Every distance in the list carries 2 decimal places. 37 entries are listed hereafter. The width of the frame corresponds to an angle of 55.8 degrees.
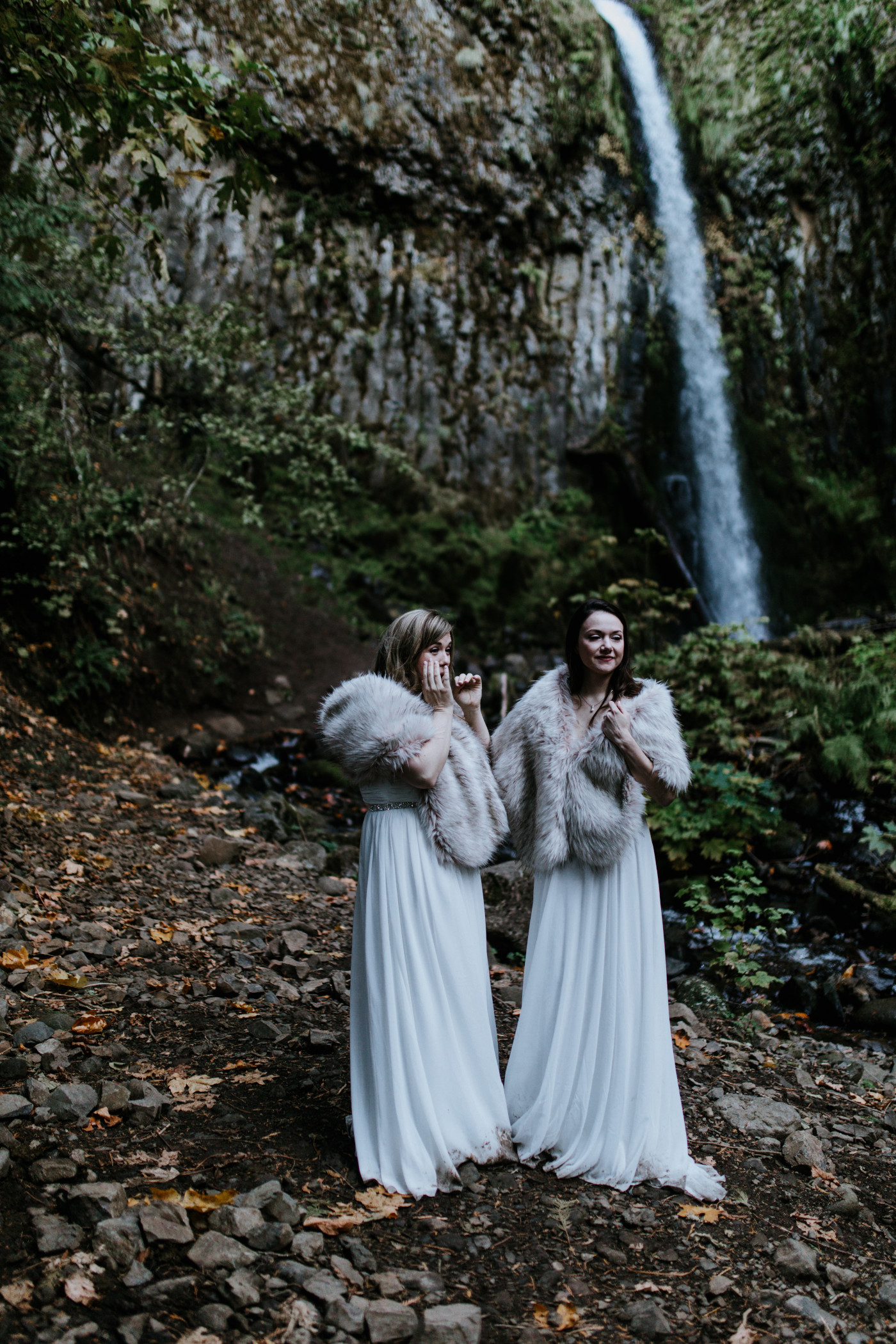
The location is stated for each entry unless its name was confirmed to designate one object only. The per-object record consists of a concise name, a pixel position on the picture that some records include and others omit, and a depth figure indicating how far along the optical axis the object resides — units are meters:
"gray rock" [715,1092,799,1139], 3.75
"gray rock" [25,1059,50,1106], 3.13
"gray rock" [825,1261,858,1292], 2.67
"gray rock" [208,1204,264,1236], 2.56
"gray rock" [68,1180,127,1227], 2.49
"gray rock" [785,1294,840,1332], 2.46
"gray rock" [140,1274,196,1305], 2.26
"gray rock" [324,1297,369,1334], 2.27
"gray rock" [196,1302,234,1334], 2.19
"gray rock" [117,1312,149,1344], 2.07
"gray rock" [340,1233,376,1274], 2.52
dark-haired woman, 3.16
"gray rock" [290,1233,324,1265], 2.52
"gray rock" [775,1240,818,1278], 2.68
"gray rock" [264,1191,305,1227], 2.66
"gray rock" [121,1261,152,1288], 2.29
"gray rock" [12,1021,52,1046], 3.60
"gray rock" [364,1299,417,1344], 2.24
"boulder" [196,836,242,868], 6.71
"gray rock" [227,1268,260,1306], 2.30
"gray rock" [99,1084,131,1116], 3.18
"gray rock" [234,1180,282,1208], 2.69
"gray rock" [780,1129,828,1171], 3.44
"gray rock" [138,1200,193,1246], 2.46
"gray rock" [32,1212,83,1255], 2.35
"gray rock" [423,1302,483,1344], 2.24
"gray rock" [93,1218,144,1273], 2.36
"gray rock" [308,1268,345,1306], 2.35
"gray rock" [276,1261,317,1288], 2.42
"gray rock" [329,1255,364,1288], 2.45
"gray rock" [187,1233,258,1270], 2.42
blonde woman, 2.96
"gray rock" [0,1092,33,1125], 3.02
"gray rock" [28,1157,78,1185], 2.69
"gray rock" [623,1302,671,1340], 2.36
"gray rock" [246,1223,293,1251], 2.53
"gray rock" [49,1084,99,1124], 3.09
